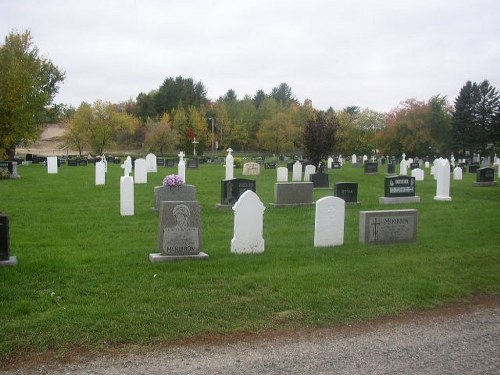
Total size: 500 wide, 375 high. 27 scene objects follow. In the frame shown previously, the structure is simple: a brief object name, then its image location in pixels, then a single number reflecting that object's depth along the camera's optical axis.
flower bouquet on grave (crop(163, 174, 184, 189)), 13.93
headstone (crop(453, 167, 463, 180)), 31.97
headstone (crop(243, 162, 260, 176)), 34.19
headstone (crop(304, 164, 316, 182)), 28.41
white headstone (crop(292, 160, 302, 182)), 29.33
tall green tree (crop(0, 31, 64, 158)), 27.03
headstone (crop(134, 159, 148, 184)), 25.69
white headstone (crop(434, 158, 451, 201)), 19.81
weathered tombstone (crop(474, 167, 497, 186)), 26.34
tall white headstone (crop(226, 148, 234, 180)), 29.03
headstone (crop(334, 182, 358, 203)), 18.23
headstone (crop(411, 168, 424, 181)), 29.30
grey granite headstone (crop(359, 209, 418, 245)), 10.82
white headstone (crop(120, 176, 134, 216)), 14.99
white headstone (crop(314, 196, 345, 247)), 10.71
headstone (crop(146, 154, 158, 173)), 35.25
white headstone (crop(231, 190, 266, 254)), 9.95
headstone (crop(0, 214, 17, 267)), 8.39
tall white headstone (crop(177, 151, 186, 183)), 27.38
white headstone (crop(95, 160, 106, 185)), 24.67
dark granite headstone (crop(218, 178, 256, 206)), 16.55
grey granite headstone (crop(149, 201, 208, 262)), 9.05
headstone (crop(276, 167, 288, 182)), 28.55
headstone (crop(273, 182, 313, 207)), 16.94
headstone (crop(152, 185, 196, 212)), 14.19
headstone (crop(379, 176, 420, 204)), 18.56
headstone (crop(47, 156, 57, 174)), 34.53
